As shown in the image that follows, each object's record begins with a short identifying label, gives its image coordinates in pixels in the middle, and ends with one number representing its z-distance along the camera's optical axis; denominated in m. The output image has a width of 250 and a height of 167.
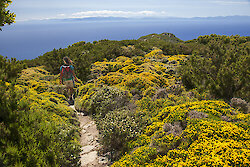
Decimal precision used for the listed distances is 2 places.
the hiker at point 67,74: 11.57
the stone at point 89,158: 5.81
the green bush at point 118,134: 6.09
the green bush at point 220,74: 8.85
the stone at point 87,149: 6.46
